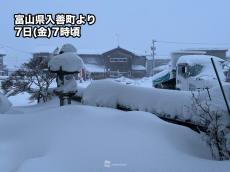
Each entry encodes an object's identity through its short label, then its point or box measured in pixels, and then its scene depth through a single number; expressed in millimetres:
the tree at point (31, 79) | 17422
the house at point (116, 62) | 42594
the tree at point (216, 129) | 5164
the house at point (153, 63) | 43881
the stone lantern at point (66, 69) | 11148
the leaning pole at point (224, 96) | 5430
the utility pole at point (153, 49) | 43269
